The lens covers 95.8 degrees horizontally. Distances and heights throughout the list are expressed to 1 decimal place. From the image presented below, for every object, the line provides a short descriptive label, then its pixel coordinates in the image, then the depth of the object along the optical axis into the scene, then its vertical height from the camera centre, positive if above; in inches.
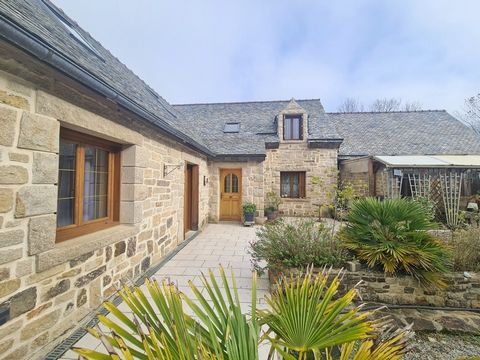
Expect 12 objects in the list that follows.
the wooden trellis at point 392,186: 391.2 -2.4
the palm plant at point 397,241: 150.0 -41.5
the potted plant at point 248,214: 412.8 -58.1
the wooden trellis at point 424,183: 358.7 +3.4
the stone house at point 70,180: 90.2 +1.7
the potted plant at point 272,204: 466.3 -46.6
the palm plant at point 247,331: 43.2 -35.1
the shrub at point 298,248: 161.0 -50.4
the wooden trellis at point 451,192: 354.9 -13.5
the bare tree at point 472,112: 627.8 +220.6
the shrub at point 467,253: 162.6 -51.6
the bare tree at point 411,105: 1144.8 +421.6
